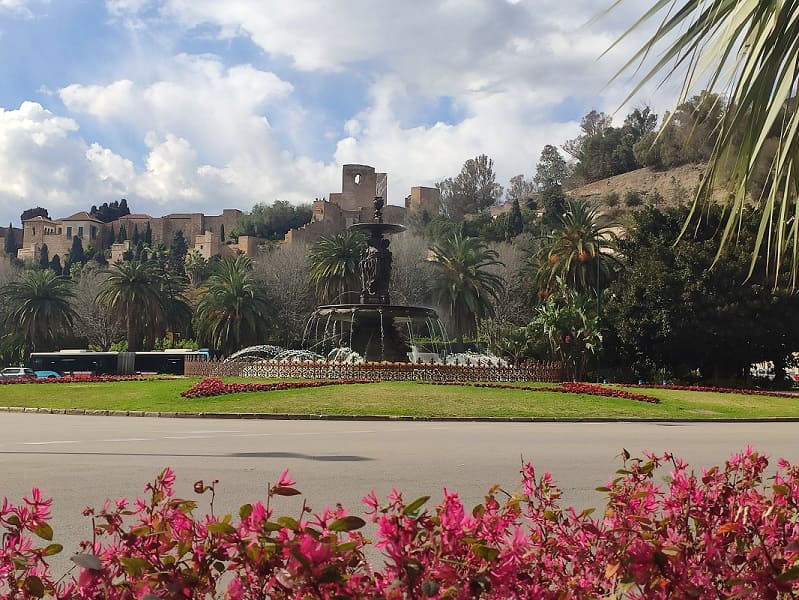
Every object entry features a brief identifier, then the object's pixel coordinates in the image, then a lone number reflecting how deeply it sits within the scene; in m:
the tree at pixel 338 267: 62.91
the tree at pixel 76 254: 151.82
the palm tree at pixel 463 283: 61.16
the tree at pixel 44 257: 148.40
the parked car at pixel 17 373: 54.00
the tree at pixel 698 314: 41.56
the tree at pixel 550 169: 161.38
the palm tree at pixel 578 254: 53.00
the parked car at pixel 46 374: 63.51
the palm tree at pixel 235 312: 61.03
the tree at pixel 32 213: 177.00
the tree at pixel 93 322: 82.00
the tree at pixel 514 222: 111.69
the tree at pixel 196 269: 103.44
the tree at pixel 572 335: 43.34
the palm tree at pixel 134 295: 62.53
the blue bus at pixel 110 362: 64.19
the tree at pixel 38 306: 67.31
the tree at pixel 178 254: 122.39
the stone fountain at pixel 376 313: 33.31
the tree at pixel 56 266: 143.75
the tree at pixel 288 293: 72.50
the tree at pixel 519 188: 161.12
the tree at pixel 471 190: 159.38
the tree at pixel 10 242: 171.50
